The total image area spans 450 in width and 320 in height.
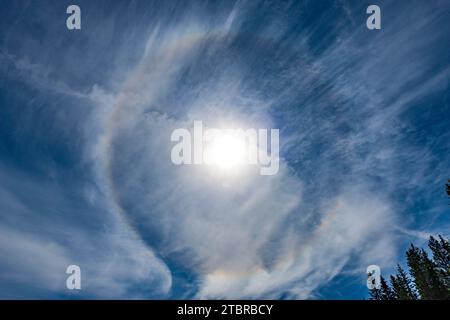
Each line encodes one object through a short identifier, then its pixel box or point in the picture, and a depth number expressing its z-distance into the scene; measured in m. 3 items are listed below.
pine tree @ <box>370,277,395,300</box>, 71.81
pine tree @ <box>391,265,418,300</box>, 68.50
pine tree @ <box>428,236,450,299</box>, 60.99
